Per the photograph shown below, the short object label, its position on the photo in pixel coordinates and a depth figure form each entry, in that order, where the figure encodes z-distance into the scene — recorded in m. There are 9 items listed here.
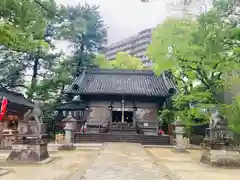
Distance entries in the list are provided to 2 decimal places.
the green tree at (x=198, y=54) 7.99
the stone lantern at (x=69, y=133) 12.06
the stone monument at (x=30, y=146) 7.77
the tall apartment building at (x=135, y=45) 63.44
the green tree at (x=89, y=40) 26.25
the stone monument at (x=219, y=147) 7.86
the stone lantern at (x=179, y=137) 12.31
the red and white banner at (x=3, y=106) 12.60
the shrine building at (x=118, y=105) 18.82
